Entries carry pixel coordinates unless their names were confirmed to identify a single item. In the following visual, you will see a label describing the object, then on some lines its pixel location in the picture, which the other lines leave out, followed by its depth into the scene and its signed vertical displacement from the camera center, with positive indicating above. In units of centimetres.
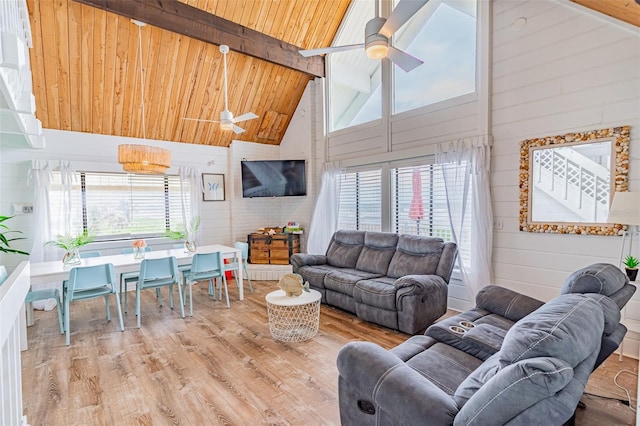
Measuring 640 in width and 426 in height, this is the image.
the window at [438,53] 396 +202
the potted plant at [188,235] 443 -45
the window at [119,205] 494 +4
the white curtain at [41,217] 453 -14
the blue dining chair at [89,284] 329 -85
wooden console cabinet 607 -91
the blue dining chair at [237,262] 480 -95
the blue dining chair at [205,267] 407 -85
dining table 330 -70
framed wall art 628 +38
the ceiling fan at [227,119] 425 +121
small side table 320 -133
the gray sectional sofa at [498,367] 106 -76
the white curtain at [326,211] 577 -15
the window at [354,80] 523 +224
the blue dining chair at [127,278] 415 -98
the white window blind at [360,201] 520 +3
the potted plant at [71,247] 368 -48
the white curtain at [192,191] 596 +28
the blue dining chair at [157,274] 372 -85
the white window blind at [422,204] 421 -4
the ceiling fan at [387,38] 231 +144
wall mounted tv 634 +53
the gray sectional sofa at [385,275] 333 -96
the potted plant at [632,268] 257 -59
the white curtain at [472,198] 371 +3
